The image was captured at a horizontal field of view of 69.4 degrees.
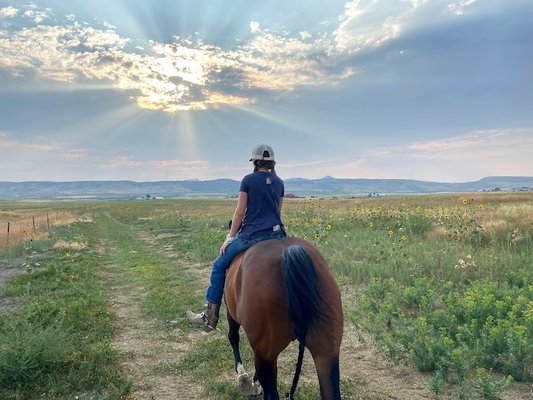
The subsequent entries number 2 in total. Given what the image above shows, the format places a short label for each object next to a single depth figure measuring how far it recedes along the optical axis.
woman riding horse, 5.28
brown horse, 3.67
